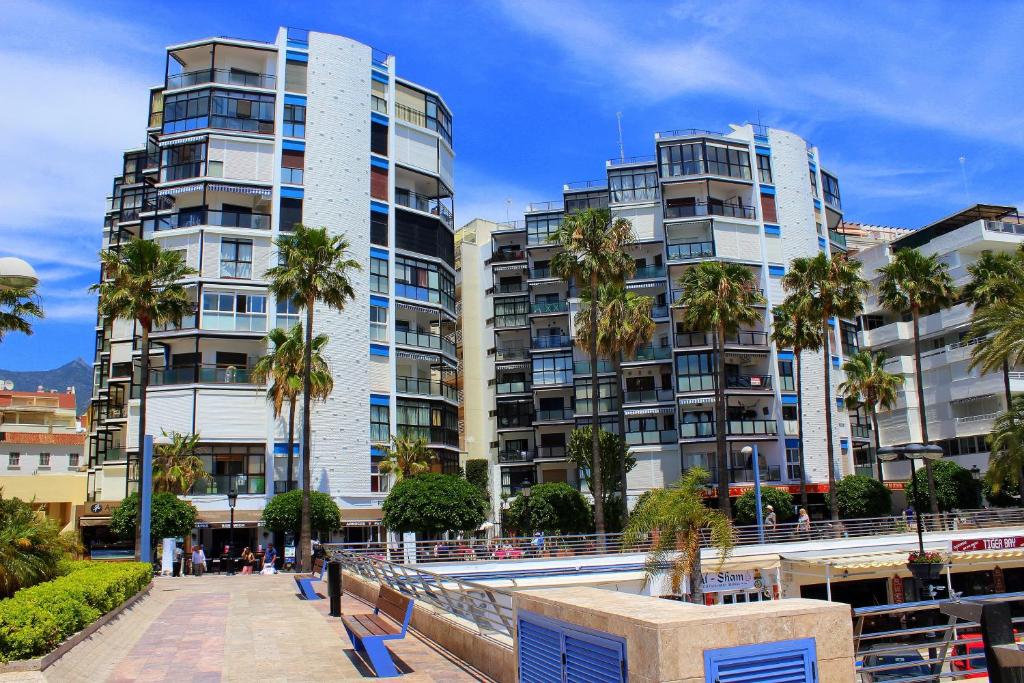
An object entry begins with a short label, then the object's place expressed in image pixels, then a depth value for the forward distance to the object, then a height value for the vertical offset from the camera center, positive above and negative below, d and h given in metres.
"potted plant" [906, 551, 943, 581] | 20.75 -2.08
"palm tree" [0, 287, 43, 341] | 22.57 +4.93
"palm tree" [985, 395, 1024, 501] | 36.22 +1.29
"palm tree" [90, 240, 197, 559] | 40.00 +9.66
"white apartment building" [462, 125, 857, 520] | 56.41 +10.28
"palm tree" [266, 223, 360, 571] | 42.56 +10.52
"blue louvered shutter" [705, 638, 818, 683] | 5.64 -1.15
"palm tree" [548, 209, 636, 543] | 45.69 +12.04
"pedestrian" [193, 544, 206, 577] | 37.97 -2.71
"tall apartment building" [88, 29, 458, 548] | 48.75 +14.41
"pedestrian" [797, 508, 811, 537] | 35.49 -1.80
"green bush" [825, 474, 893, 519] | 51.16 -1.04
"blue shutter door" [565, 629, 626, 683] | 6.09 -1.22
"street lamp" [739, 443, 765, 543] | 34.42 -0.64
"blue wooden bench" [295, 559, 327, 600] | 22.77 -2.36
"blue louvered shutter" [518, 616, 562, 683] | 7.02 -1.34
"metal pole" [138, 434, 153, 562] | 31.75 +0.08
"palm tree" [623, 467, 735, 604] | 26.23 -1.23
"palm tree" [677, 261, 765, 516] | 47.88 +9.53
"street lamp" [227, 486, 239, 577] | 40.62 -0.23
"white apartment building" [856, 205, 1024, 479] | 57.25 +7.95
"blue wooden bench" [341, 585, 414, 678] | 11.00 -1.78
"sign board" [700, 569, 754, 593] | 31.34 -3.44
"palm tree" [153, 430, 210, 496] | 45.41 +1.66
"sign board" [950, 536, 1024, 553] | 34.25 -2.56
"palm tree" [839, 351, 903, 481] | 57.06 +6.34
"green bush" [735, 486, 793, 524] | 49.66 -1.19
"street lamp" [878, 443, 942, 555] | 20.89 +0.68
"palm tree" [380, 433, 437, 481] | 51.38 +1.99
